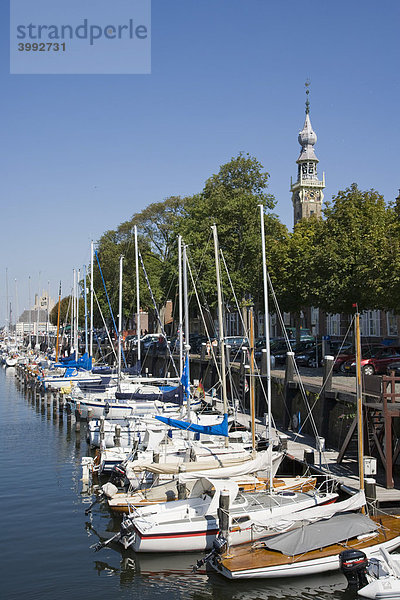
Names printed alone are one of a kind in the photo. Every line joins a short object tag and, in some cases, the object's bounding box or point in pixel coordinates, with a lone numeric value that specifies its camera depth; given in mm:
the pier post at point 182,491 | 19897
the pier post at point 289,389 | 31656
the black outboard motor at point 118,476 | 22922
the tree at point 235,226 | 53406
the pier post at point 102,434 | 27438
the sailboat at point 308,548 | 16406
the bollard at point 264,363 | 32250
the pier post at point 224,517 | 17203
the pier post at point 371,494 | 18812
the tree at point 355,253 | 36781
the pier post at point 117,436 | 27484
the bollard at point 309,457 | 22844
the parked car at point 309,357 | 46206
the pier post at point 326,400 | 27250
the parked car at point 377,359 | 35062
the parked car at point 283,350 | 48969
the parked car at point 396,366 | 33200
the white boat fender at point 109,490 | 20766
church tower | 122312
